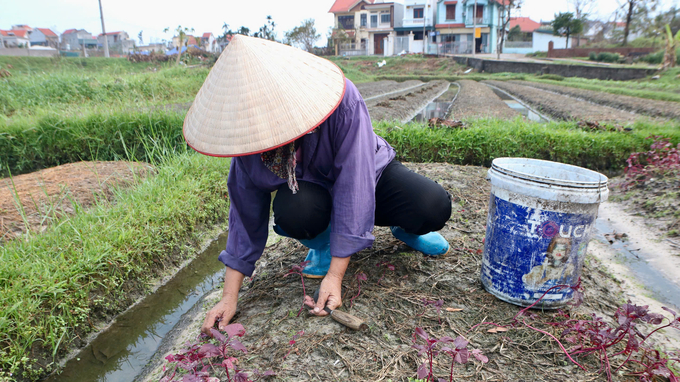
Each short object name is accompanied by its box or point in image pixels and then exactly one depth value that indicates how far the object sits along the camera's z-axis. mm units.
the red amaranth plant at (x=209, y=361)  1170
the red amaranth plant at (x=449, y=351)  1115
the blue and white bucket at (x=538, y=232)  1432
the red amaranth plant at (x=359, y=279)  1645
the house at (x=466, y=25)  32938
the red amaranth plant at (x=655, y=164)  3467
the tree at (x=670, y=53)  14197
